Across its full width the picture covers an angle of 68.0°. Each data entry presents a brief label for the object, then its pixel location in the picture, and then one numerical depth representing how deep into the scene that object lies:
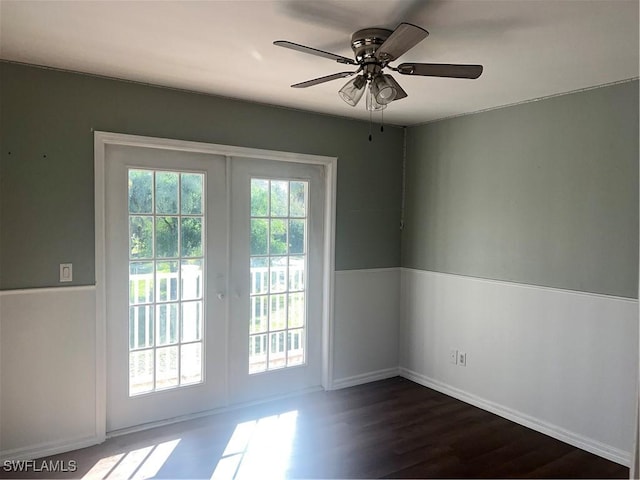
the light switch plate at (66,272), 2.92
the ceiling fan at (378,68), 2.04
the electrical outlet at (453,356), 3.98
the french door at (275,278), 3.65
